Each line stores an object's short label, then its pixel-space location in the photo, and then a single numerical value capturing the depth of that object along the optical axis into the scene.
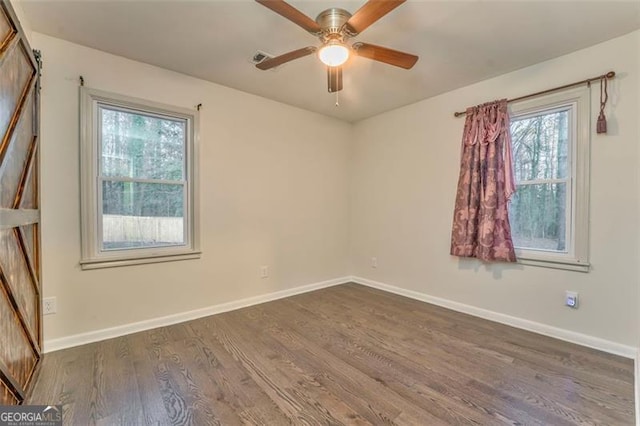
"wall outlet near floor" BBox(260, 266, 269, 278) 3.62
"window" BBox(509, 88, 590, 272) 2.52
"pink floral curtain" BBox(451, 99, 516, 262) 2.89
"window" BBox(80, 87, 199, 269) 2.54
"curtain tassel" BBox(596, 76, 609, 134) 2.38
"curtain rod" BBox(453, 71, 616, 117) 2.36
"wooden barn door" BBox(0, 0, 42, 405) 1.52
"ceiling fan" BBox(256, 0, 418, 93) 1.67
